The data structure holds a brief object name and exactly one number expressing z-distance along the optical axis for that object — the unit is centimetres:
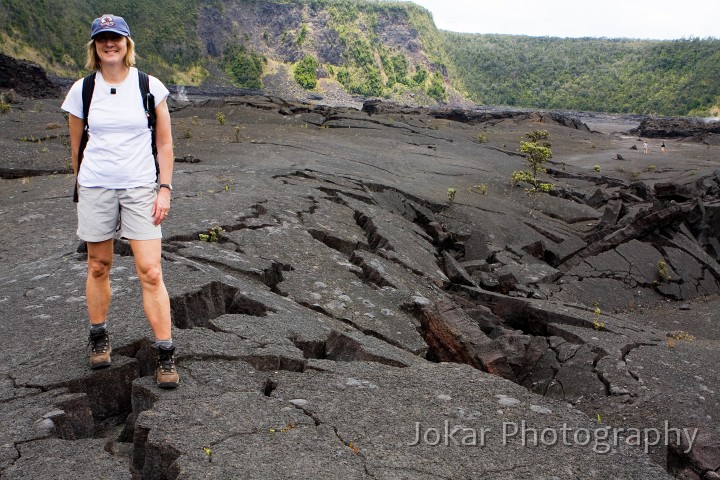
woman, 327
